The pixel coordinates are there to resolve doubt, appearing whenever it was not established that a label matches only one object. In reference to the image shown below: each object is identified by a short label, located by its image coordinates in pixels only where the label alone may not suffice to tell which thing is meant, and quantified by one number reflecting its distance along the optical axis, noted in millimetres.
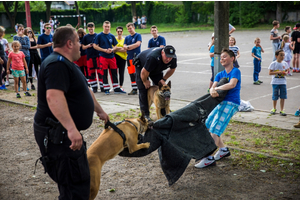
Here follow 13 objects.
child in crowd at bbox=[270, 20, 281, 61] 13875
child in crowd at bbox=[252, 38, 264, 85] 11047
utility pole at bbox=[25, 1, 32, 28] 18922
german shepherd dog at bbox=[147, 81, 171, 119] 6360
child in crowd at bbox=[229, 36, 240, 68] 9719
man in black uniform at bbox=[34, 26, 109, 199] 2582
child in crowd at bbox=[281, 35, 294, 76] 12891
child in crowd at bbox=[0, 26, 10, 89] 11554
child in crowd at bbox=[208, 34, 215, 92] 10062
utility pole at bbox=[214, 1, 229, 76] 6941
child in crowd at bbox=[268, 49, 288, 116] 7379
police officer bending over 6071
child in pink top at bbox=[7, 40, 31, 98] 10227
